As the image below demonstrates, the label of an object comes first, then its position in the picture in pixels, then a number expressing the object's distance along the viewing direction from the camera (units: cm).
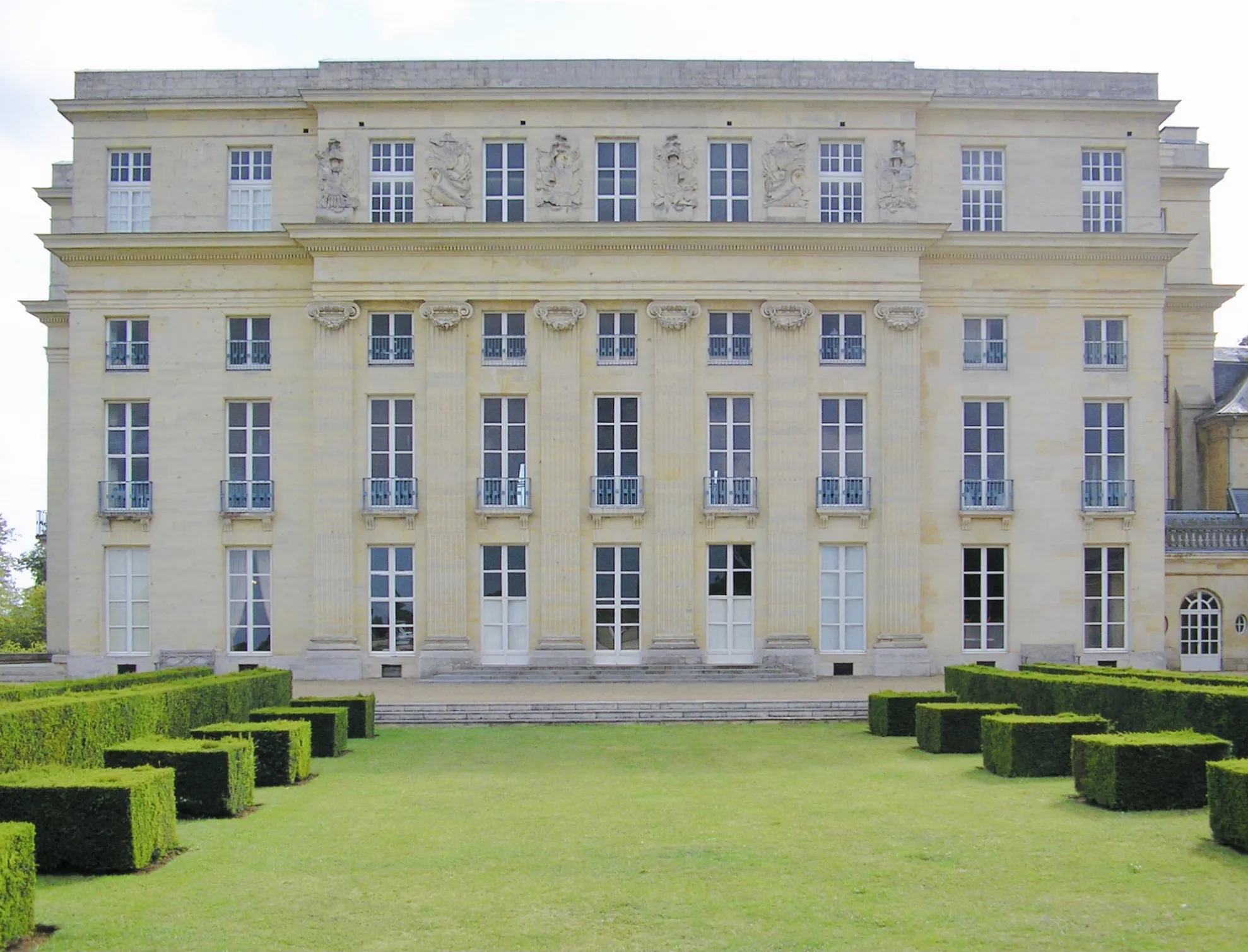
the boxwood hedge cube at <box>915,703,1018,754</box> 2525
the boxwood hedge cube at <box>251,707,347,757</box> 2555
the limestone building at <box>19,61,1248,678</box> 4162
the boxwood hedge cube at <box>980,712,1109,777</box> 2148
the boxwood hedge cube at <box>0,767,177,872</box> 1538
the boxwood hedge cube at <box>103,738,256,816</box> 1878
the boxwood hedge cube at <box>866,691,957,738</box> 2809
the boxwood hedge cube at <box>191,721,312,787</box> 2195
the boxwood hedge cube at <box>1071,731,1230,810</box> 1795
